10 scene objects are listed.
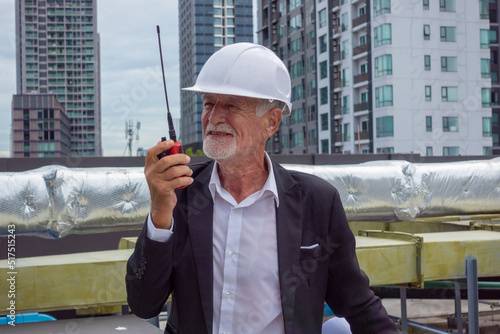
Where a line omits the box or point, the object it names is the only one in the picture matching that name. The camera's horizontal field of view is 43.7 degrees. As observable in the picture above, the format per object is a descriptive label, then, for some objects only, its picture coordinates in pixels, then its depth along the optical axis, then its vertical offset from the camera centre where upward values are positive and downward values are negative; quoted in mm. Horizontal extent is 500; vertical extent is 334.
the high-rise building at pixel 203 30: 129875 +33060
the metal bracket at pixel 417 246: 3888 -438
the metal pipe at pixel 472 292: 4055 -790
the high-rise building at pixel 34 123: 162125 +15251
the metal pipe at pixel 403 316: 6091 -1384
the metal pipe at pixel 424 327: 5606 -1444
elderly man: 2068 -219
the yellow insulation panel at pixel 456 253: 3951 -512
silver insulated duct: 3771 -106
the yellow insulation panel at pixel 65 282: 3113 -523
